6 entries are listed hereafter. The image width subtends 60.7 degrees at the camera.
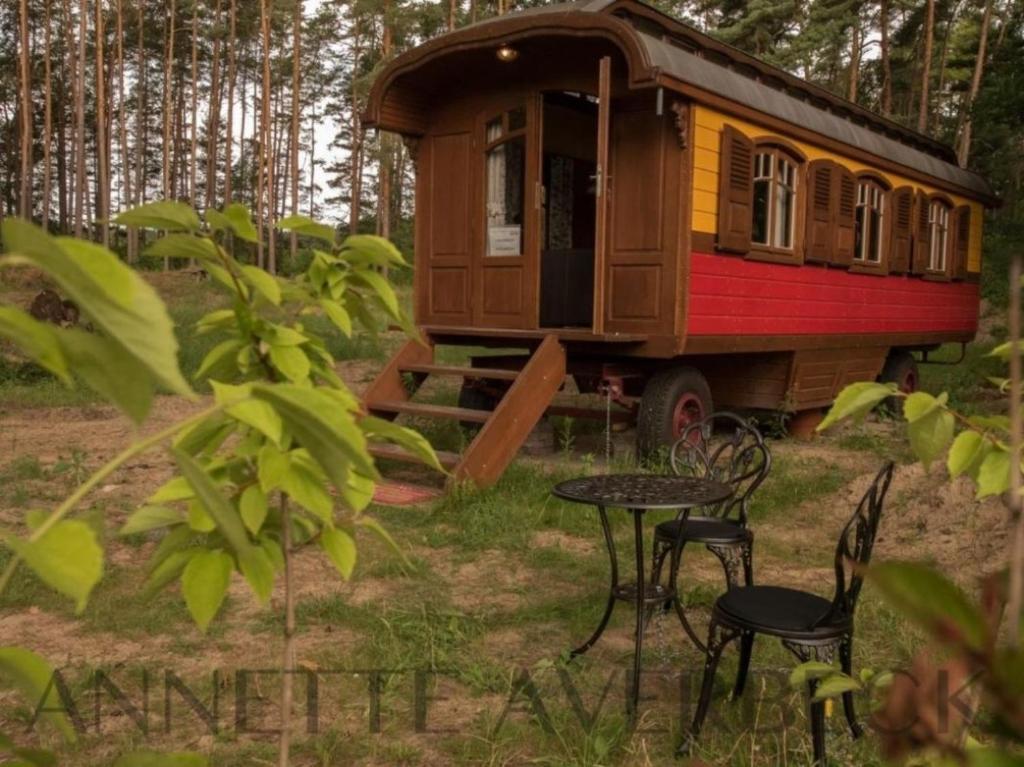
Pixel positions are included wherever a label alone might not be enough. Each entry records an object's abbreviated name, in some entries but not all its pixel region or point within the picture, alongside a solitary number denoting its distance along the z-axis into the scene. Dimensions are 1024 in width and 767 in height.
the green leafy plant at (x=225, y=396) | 0.36
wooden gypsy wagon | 6.56
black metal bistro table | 3.10
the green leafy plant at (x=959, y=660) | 0.25
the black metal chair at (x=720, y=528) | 3.44
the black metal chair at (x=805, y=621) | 2.54
